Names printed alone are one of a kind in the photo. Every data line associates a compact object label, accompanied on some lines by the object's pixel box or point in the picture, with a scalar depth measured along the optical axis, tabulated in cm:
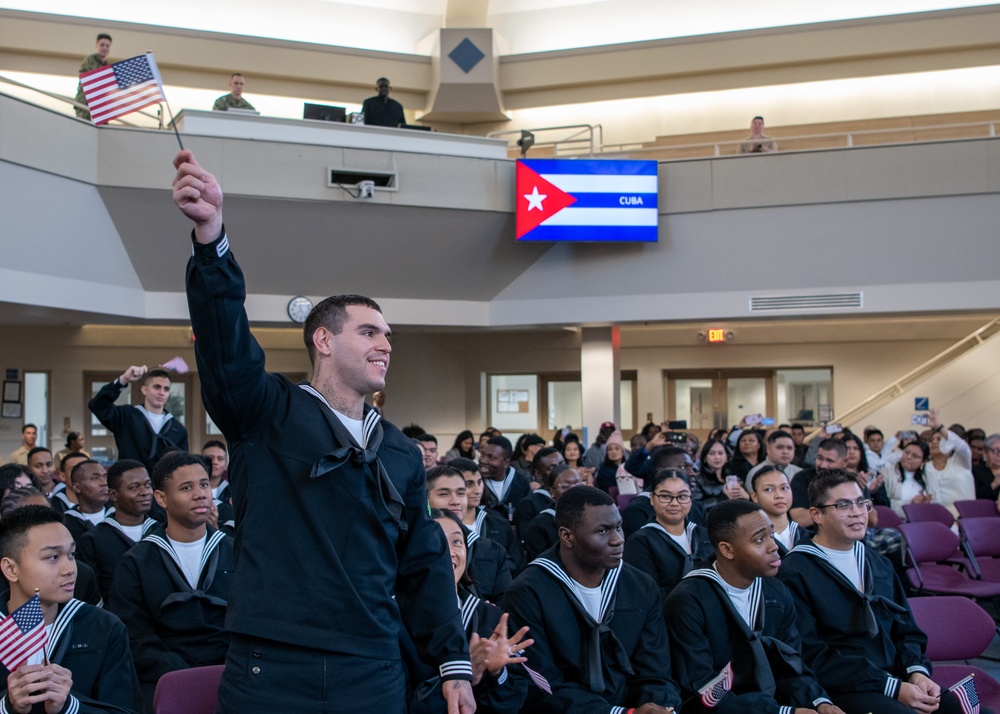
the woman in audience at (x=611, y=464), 970
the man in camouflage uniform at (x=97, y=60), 1184
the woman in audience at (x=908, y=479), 886
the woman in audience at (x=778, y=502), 521
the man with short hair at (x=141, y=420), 663
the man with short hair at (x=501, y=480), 733
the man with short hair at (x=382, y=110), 1389
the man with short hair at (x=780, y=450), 761
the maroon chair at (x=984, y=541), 722
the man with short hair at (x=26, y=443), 1239
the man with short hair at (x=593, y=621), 357
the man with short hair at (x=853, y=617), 392
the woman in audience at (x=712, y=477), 793
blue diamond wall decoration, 1759
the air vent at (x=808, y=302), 1346
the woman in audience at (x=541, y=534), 573
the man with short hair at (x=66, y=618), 315
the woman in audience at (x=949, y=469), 882
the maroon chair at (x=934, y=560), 667
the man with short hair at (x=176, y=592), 400
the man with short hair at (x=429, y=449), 785
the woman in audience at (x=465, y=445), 1120
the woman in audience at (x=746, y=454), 855
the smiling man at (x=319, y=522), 216
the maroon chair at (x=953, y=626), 432
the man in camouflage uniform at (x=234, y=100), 1353
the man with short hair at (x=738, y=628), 374
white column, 1509
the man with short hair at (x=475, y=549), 460
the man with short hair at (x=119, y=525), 488
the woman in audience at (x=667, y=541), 504
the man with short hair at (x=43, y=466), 745
